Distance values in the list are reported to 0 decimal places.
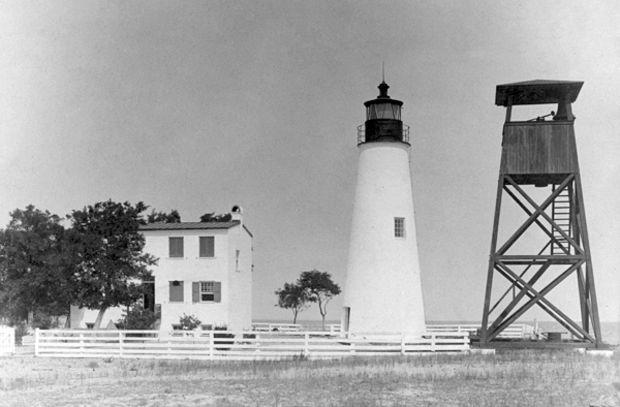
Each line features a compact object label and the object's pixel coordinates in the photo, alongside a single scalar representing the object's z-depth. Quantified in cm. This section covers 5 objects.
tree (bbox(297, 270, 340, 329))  6481
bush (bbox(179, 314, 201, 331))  3959
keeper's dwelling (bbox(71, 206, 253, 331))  4072
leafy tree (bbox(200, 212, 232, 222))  6253
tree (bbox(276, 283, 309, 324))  6488
